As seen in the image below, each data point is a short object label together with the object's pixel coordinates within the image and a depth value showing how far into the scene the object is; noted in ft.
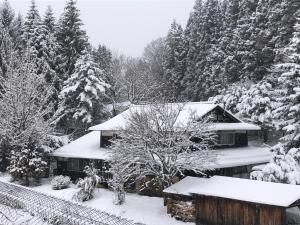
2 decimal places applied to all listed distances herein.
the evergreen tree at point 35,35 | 122.79
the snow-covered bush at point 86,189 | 71.74
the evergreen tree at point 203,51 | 139.67
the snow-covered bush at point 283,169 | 61.34
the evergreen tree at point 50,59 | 124.17
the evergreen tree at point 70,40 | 131.99
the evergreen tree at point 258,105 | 103.91
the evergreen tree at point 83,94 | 117.27
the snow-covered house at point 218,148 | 78.91
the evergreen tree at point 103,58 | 167.49
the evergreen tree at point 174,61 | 155.74
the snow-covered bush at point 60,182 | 81.87
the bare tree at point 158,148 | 65.07
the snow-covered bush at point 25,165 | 83.99
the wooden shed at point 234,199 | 50.07
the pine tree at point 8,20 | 143.58
